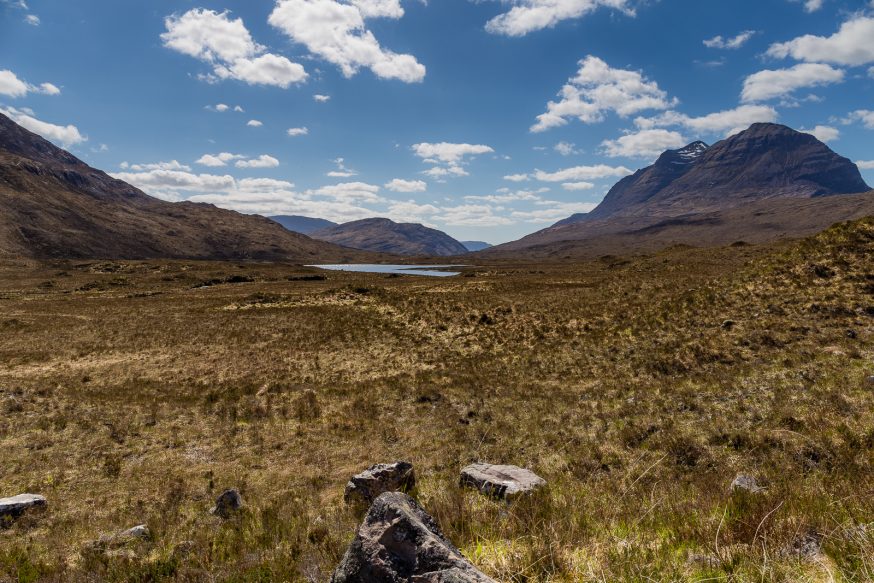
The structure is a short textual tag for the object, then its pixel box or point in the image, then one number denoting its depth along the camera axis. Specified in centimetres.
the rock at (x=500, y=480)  830
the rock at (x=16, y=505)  920
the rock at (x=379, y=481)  891
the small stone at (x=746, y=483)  692
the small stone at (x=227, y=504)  922
